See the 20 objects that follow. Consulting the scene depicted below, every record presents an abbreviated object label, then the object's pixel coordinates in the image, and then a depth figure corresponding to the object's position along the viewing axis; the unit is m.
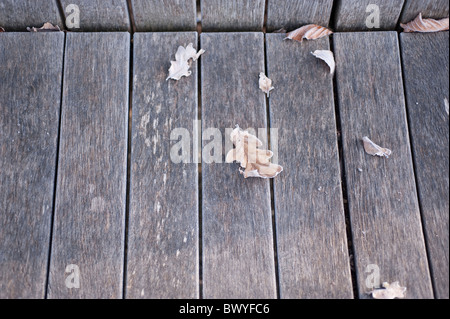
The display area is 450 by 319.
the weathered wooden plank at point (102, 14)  1.48
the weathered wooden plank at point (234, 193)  1.42
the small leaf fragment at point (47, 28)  1.49
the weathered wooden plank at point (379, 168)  1.42
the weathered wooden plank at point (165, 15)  1.48
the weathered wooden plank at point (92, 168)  1.42
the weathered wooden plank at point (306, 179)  1.42
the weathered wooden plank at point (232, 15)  1.48
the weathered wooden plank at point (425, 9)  1.48
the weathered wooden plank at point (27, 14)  1.48
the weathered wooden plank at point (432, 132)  1.43
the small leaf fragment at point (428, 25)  1.49
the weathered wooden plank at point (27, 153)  1.42
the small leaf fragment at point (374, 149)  1.45
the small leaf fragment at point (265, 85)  1.47
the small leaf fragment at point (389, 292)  1.41
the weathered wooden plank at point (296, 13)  1.48
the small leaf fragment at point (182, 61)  1.48
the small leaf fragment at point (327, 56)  1.48
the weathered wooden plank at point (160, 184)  1.42
